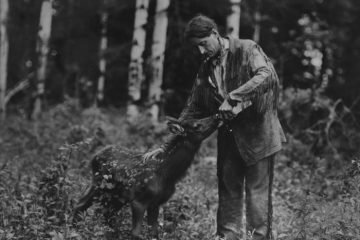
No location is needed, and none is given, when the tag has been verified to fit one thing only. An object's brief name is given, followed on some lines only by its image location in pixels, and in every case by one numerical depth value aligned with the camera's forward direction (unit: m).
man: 5.91
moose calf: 6.16
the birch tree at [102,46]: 21.33
